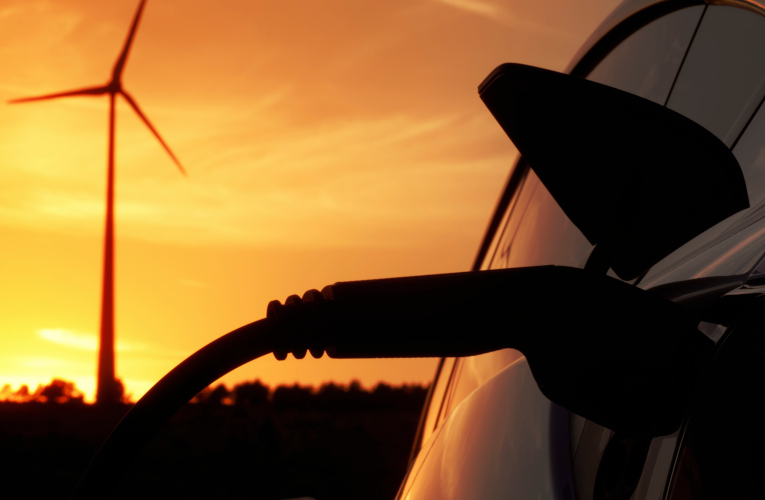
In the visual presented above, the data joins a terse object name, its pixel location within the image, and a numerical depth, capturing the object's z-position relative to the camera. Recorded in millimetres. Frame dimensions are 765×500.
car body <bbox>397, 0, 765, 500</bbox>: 1050
